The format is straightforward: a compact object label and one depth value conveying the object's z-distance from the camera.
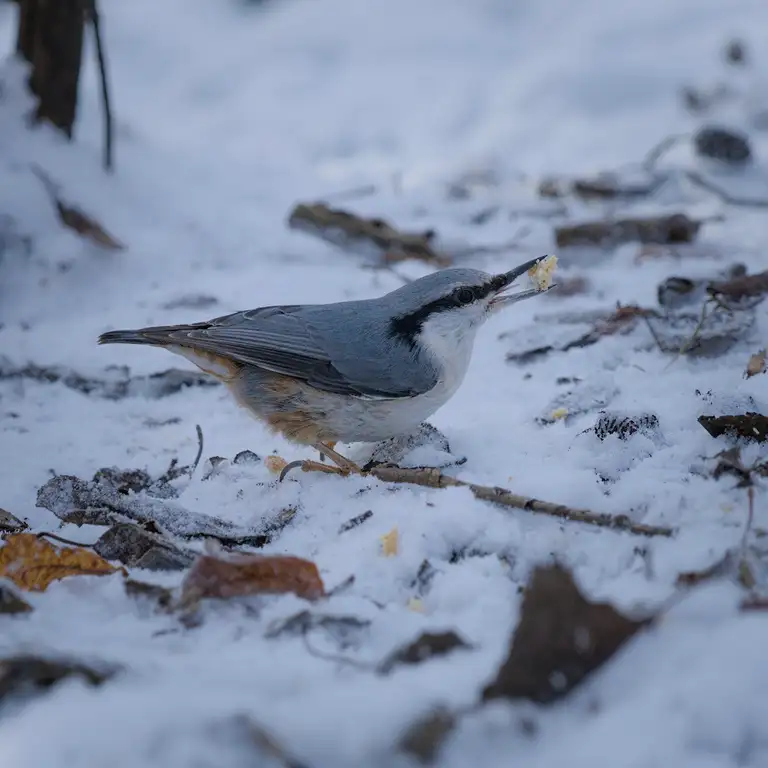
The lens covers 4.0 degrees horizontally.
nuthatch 3.03
